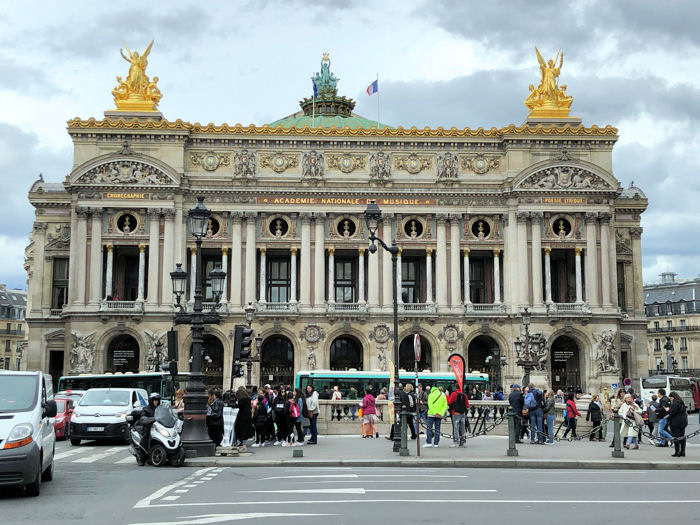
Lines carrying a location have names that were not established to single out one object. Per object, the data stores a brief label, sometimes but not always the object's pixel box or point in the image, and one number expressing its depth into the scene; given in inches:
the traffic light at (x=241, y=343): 1182.8
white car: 1275.8
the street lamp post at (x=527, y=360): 1924.2
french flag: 2691.9
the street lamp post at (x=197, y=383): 1010.7
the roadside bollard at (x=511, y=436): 1025.5
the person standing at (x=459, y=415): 1194.6
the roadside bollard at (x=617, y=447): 1039.0
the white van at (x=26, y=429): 633.6
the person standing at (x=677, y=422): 1075.3
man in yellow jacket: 1175.0
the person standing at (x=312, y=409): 1282.0
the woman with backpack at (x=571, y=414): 1393.9
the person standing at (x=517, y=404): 1258.0
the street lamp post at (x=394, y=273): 1117.3
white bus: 2458.2
